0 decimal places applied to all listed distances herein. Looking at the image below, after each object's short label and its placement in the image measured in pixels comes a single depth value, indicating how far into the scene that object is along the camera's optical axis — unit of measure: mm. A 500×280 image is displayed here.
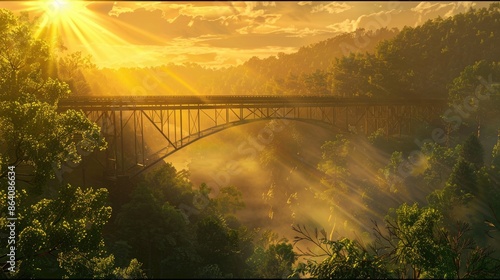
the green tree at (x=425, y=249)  12094
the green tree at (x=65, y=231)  12634
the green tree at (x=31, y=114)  13203
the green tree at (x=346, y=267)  10977
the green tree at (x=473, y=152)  52844
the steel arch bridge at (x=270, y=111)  40306
